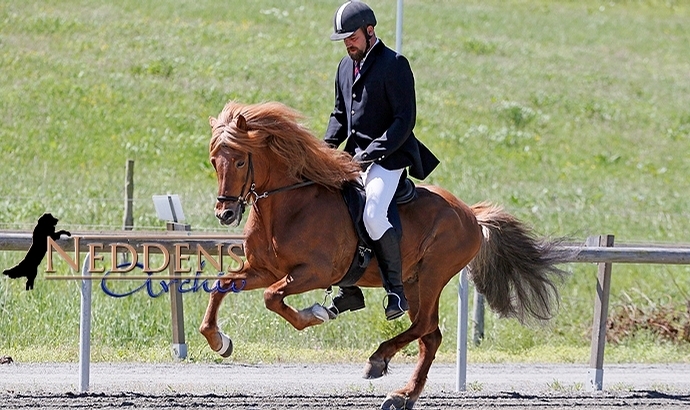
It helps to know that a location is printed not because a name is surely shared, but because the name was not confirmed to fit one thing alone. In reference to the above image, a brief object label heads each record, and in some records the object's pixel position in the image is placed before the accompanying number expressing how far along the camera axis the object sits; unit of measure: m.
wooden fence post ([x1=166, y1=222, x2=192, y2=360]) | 18.55
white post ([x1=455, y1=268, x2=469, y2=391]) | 16.78
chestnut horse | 13.08
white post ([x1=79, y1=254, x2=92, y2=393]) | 15.30
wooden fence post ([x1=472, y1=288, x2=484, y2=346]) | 21.38
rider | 13.80
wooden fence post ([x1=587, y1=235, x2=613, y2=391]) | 17.61
